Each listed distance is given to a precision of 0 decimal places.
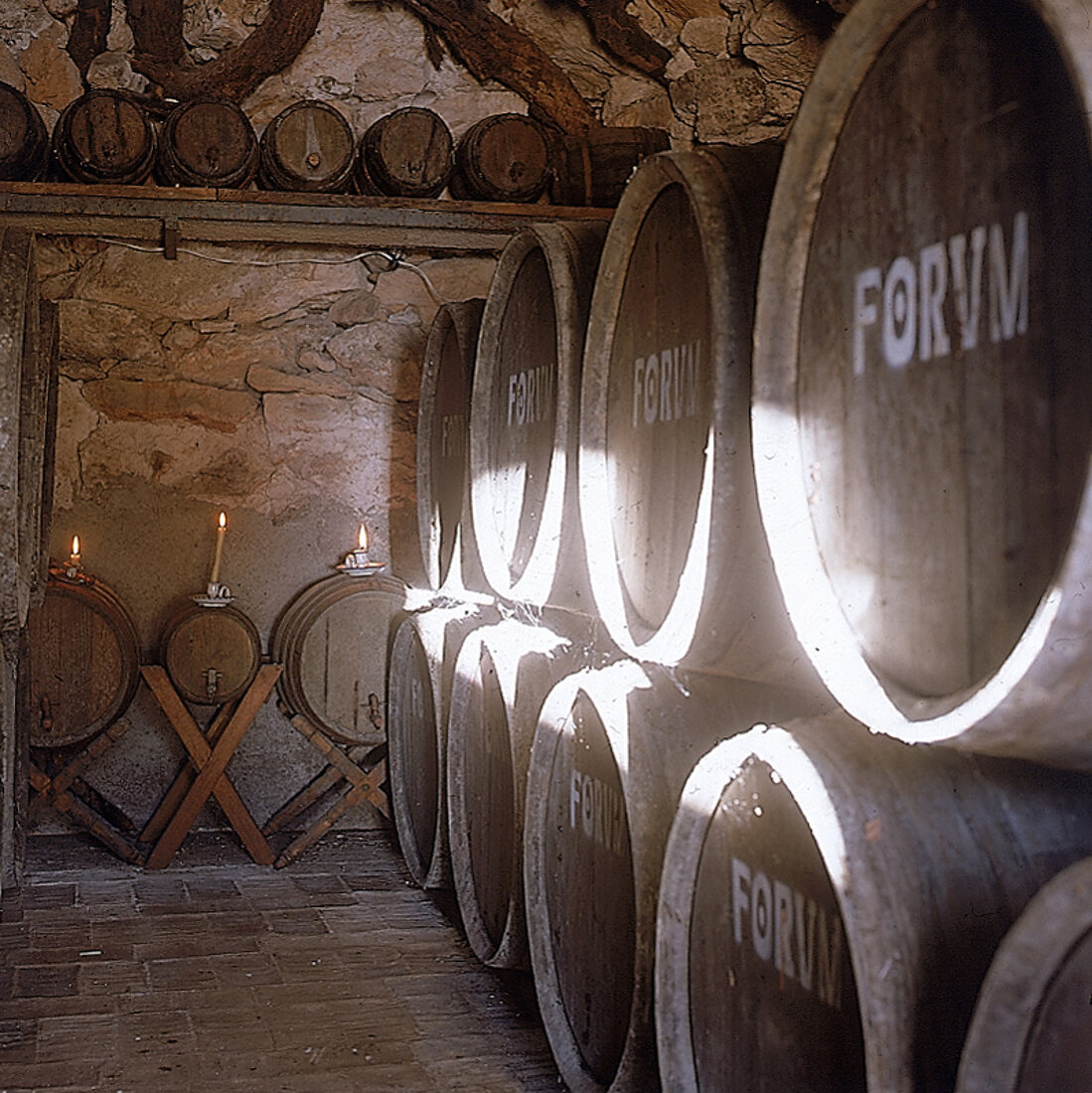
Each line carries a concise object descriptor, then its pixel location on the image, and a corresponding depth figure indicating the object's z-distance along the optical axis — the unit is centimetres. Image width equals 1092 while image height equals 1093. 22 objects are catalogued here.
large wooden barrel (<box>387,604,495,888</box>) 387
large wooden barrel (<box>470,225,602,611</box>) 264
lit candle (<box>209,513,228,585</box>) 485
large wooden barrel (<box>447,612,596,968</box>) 289
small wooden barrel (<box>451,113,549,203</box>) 485
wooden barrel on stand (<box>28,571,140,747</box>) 468
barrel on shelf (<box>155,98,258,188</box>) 464
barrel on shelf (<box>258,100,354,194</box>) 473
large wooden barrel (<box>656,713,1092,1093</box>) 126
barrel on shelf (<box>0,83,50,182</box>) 450
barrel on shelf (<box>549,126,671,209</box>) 483
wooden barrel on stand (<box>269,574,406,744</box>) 485
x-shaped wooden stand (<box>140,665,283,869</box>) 473
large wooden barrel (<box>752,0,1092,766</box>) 109
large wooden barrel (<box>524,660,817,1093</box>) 206
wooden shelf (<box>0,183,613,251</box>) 463
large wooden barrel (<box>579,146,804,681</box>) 181
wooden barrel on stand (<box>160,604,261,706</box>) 477
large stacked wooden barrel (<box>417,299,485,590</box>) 398
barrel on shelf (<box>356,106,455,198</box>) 481
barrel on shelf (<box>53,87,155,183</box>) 459
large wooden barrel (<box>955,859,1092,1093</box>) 106
